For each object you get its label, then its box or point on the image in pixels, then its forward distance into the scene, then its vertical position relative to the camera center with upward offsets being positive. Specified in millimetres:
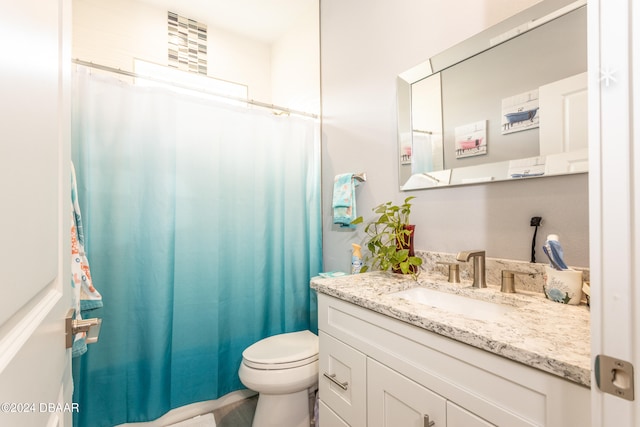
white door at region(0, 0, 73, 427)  288 +2
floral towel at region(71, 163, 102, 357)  917 -242
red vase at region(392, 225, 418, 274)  1309 -136
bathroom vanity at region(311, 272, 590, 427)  560 -355
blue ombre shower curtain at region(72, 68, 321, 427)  1367 -137
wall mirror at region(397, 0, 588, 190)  923 +430
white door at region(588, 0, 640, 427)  365 +25
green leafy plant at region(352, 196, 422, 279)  1260 -138
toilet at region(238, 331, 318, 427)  1324 -777
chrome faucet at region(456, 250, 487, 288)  1063 -211
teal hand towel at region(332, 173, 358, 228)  1699 +96
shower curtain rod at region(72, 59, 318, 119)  1314 +700
